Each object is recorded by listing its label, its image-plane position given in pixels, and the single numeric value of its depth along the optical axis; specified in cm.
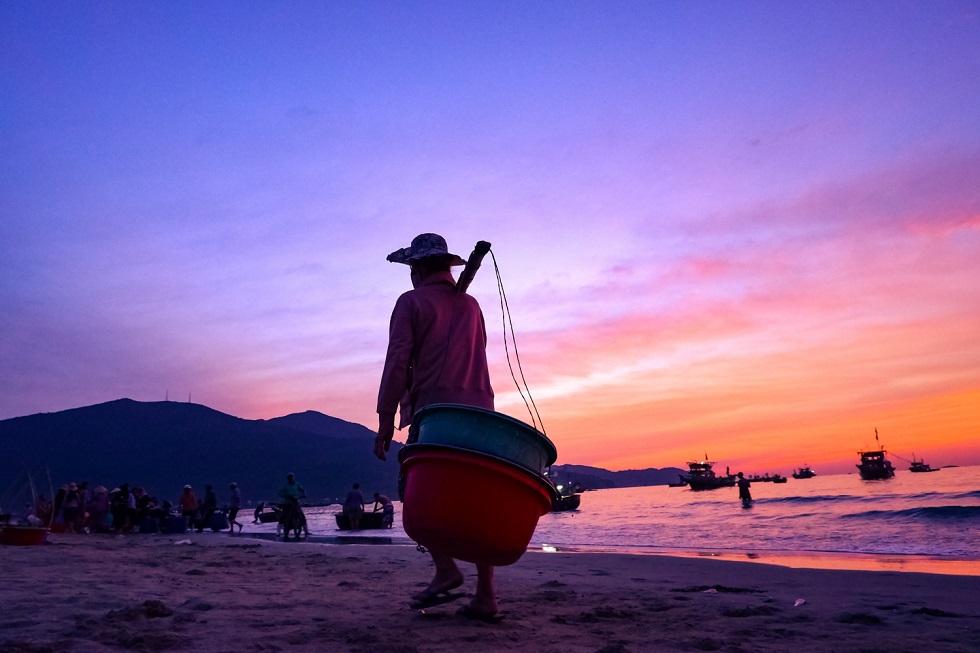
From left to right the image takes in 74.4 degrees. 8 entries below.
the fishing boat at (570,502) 5412
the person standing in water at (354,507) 2572
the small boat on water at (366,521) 2627
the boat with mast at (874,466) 8994
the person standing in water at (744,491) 4716
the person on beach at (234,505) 2269
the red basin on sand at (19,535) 1082
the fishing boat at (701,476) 10569
